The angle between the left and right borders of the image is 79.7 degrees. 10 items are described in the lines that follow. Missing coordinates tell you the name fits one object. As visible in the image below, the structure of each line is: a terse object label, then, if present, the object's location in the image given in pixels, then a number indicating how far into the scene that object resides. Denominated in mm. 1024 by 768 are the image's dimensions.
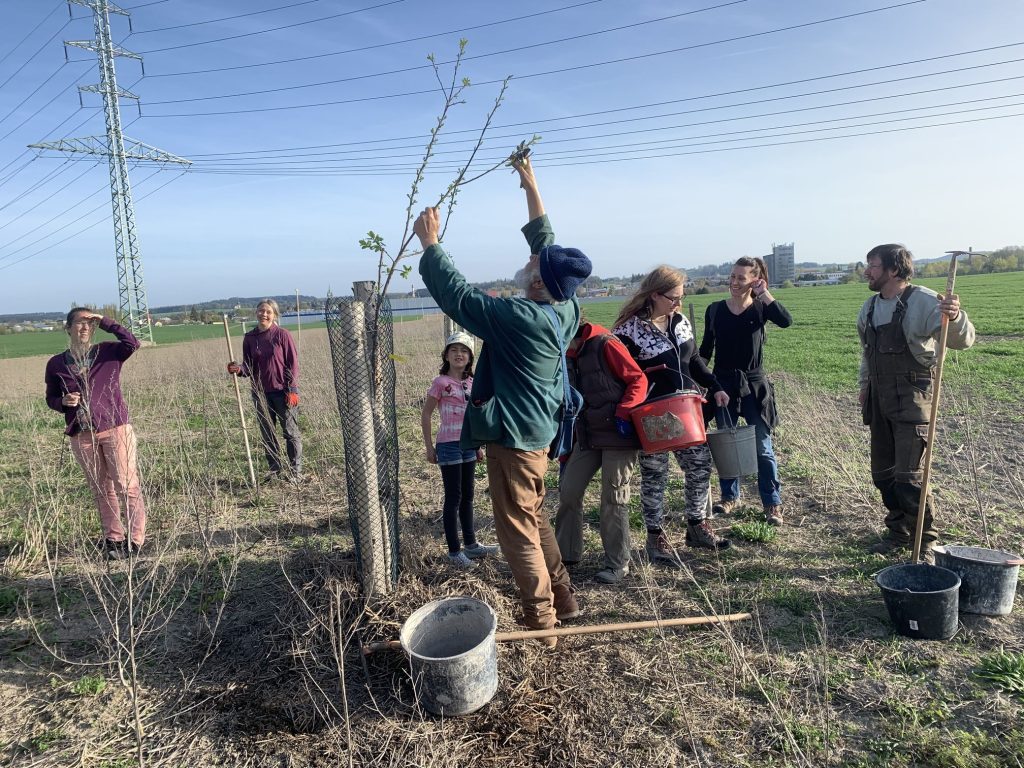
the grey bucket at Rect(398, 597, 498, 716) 2635
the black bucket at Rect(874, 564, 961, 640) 3160
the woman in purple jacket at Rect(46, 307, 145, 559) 4340
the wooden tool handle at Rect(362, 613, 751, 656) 2980
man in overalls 3895
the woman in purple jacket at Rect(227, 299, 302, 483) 6191
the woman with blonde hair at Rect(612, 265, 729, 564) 4051
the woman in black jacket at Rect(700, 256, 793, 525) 4633
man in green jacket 2754
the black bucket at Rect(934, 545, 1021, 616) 3289
